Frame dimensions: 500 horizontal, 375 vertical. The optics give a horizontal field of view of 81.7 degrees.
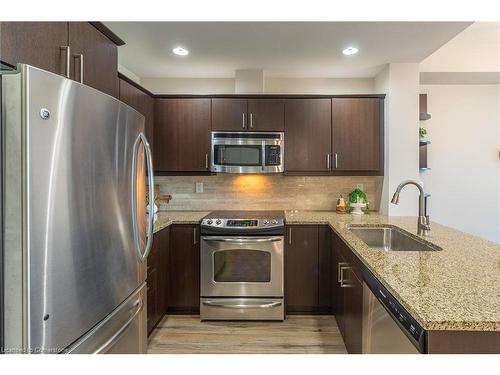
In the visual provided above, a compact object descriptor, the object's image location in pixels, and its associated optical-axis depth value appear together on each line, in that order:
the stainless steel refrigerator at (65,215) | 0.86
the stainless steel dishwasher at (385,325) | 0.95
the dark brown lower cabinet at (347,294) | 1.70
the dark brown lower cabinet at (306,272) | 2.73
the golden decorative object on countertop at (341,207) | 3.17
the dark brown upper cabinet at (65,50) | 1.04
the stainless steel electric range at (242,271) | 2.60
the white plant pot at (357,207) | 3.09
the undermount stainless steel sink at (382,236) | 2.33
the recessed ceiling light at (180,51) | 2.60
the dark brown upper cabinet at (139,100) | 2.28
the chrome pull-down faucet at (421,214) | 2.00
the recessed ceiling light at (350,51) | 2.57
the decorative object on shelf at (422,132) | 3.21
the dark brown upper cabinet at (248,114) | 3.05
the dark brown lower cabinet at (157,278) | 2.26
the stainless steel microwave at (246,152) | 2.95
